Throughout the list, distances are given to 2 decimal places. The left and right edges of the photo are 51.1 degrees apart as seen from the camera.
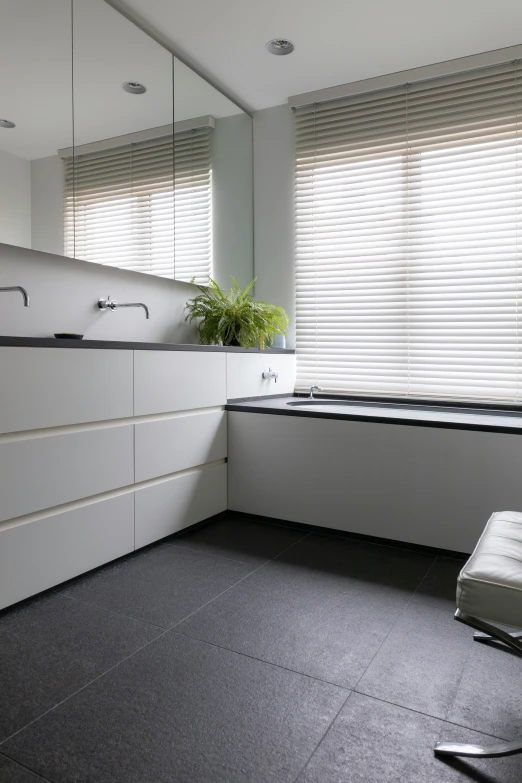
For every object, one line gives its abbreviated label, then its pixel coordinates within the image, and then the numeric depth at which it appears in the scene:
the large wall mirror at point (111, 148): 2.27
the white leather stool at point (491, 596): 1.09
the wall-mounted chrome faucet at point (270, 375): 3.34
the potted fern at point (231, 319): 3.27
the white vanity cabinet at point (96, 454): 1.86
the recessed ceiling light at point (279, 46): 2.99
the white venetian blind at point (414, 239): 3.06
